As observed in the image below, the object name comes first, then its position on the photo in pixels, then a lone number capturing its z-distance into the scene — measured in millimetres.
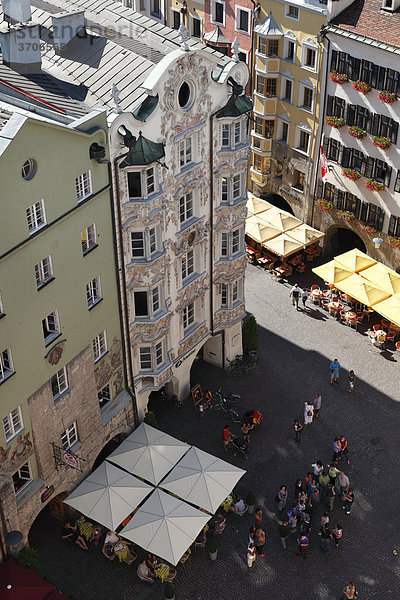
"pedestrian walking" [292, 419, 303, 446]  51750
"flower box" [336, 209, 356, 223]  66500
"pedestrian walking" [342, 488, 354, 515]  48031
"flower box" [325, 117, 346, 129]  63656
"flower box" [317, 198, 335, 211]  67950
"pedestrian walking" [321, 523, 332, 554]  45156
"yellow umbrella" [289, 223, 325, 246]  68125
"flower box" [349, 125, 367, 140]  62281
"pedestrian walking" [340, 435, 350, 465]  50312
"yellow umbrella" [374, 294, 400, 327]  59000
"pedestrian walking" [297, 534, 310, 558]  44747
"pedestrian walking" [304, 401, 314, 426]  52938
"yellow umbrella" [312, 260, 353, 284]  63594
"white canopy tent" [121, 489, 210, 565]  42406
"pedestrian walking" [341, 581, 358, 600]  42150
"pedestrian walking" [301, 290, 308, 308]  64562
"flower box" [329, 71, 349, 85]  61719
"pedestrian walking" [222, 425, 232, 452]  51188
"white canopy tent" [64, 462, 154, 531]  43969
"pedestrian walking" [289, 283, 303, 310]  64250
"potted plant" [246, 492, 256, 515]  46938
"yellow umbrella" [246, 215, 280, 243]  68250
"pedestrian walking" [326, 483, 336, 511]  47906
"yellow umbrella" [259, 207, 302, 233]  69375
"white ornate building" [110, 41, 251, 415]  41875
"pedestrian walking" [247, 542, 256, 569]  44344
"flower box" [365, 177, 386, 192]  62594
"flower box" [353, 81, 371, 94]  60250
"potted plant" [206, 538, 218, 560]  44500
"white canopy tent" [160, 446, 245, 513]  45000
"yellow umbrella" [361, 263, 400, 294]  61688
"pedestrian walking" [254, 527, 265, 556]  45156
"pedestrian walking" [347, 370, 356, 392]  55875
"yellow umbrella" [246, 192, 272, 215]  71188
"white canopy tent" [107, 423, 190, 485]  46375
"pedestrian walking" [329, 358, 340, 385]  56531
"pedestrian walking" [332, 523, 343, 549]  45344
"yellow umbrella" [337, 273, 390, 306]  60812
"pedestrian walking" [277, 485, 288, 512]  47000
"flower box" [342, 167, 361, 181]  64125
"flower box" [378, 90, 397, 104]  58656
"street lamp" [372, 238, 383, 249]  64488
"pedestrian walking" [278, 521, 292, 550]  45344
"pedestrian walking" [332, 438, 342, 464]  50281
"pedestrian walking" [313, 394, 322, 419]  54125
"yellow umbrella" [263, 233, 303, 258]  67044
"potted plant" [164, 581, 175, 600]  42125
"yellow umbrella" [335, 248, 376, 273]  64125
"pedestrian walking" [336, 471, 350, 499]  48094
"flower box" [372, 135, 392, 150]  60625
